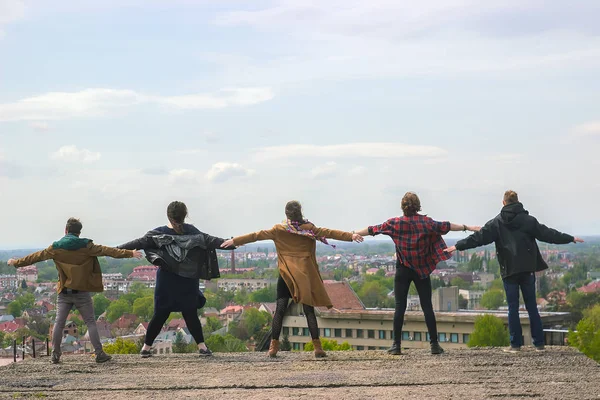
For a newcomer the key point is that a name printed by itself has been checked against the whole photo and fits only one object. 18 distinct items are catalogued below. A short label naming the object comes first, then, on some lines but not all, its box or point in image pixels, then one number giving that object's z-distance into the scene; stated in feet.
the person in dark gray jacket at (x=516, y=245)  35.99
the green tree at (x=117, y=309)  591.78
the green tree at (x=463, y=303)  593.13
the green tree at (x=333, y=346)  179.91
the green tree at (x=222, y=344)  304.91
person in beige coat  36.29
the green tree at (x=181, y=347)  281.54
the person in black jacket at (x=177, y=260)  37.17
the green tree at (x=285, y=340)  185.86
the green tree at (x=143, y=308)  569.64
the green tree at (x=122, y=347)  183.99
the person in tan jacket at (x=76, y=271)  36.58
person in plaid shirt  35.86
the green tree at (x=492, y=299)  575.38
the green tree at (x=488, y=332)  202.39
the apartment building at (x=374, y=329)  212.02
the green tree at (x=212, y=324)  479.58
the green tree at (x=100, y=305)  638.62
